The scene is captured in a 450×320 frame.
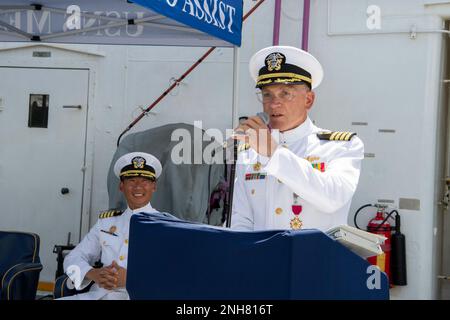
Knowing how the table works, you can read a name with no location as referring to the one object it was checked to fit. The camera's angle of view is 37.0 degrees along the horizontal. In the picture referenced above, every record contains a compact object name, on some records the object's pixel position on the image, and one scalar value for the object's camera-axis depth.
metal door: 6.01
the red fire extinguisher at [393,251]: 4.93
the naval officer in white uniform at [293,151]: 2.55
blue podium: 1.77
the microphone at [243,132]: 2.16
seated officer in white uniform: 4.21
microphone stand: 2.62
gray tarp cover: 5.21
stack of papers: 1.94
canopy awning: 5.06
